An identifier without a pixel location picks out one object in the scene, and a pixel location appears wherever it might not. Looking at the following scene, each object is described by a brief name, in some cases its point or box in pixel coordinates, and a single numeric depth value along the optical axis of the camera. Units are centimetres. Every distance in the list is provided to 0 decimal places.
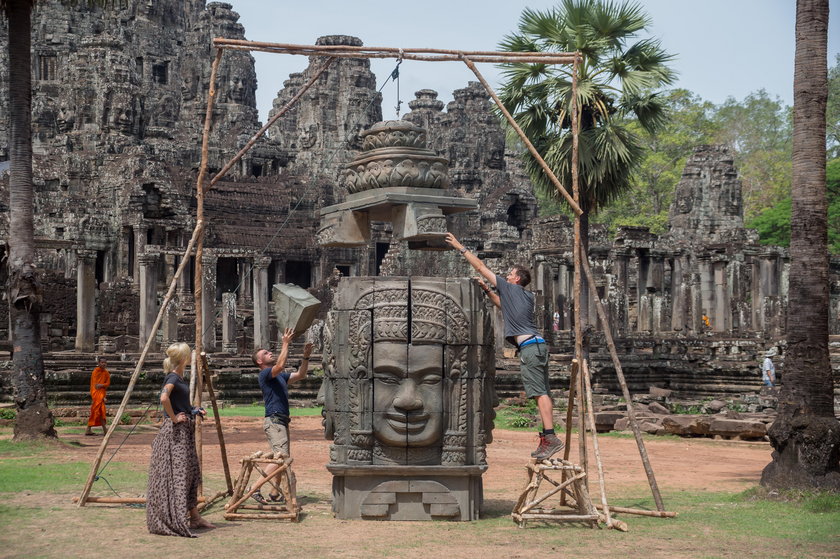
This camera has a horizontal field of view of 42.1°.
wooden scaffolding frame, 982
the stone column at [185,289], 3644
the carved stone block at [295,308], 998
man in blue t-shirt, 1013
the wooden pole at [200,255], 1030
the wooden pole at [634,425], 970
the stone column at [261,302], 3251
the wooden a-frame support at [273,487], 931
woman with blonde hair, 858
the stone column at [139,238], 3547
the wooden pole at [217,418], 1035
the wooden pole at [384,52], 1019
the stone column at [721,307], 3725
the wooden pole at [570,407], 1001
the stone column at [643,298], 3850
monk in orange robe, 1769
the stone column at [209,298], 3080
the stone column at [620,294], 3666
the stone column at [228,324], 3272
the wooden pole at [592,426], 923
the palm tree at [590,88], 2191
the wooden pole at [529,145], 1011
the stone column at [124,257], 3934
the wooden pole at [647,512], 959
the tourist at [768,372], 2423
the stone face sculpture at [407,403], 936
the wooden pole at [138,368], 963
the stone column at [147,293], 3130
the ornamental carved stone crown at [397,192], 1015
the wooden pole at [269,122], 1064
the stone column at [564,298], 3986
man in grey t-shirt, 964
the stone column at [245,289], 4141
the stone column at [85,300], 2994
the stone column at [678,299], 3888
